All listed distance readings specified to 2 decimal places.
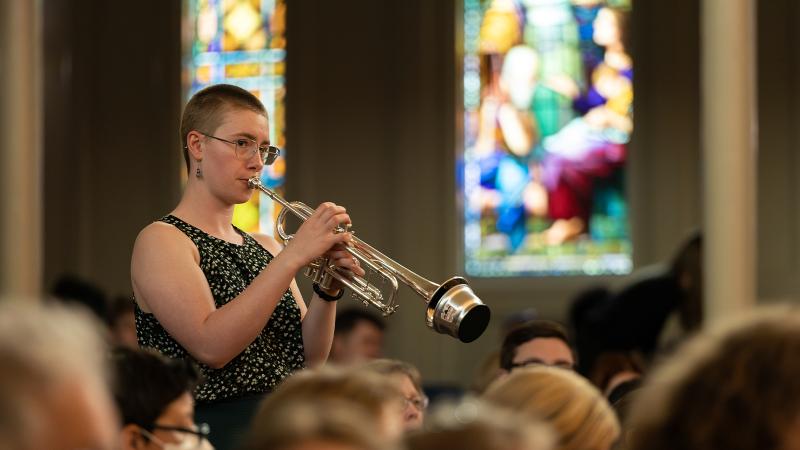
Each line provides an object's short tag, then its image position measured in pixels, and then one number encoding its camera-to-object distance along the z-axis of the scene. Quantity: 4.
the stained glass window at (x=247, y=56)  16.50
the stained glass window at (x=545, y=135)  15.96
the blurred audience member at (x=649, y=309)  12.71
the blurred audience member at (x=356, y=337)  12.49
